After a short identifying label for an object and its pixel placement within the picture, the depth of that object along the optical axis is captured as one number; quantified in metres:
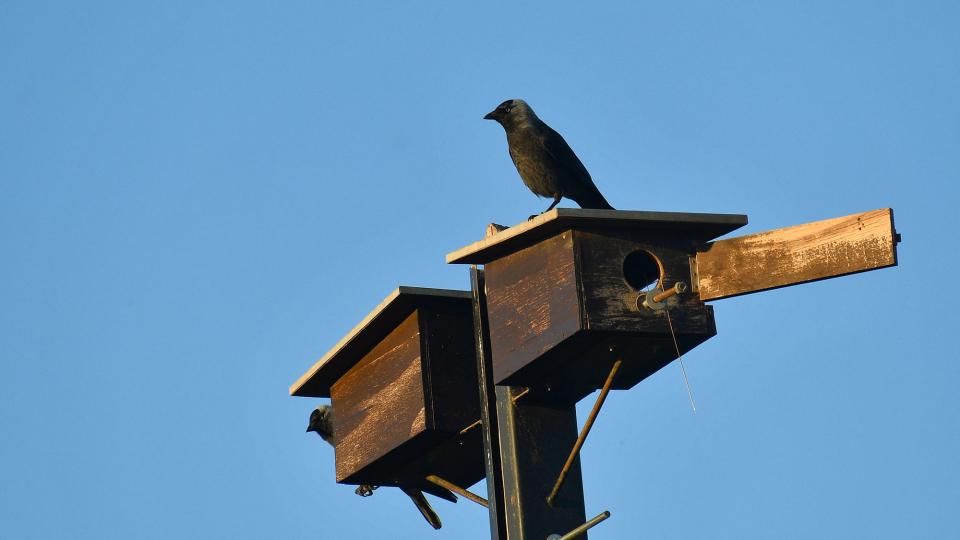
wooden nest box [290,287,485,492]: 14.64
